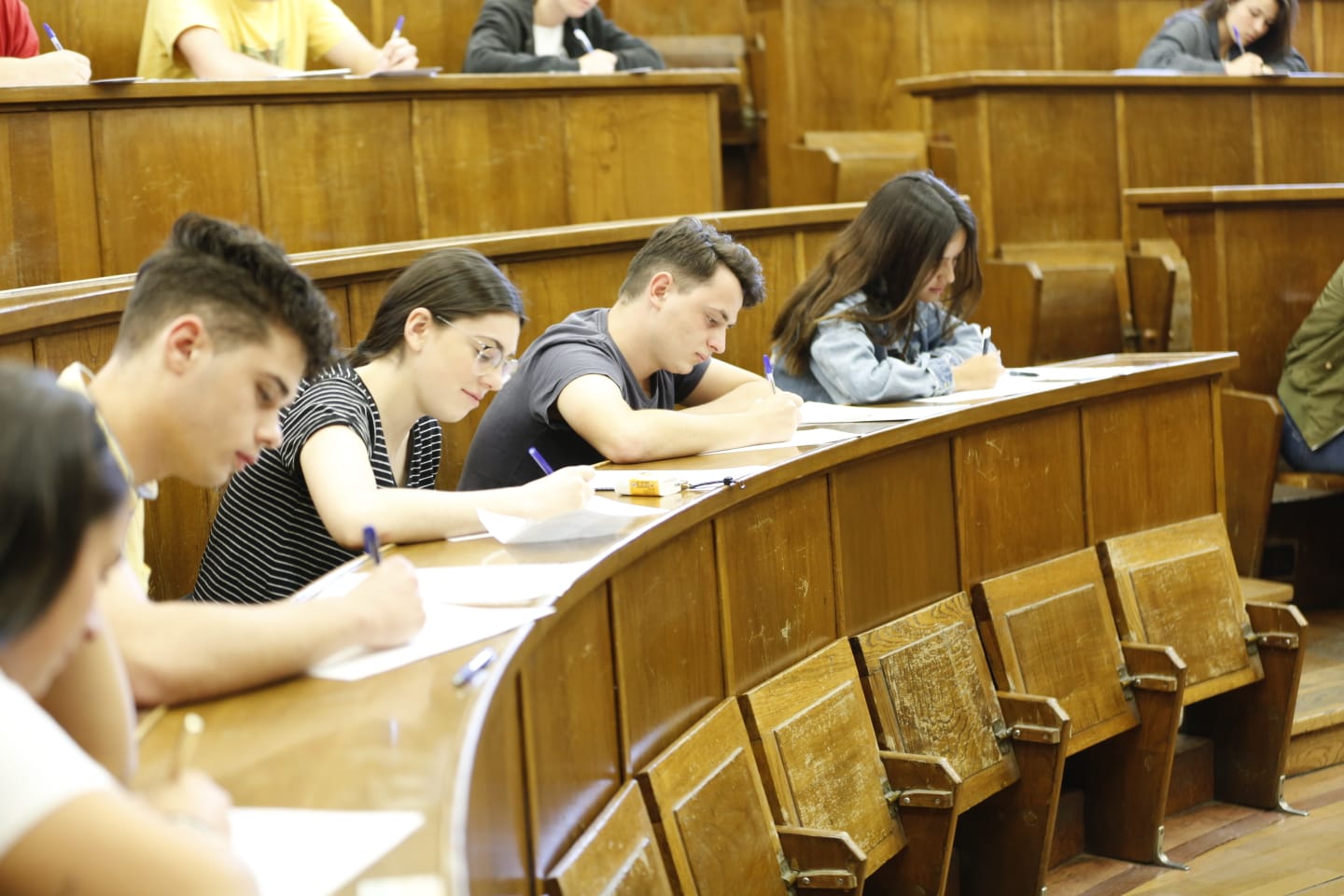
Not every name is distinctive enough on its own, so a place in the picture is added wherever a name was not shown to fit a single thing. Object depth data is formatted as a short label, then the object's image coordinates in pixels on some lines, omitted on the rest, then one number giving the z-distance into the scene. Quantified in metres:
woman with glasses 4.79
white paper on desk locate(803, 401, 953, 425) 5.70
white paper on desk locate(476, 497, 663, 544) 4.74
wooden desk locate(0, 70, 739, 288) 5.90
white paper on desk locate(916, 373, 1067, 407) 5.92
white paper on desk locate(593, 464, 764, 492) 5.11
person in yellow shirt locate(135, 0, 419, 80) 6.54
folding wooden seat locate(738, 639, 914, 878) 5.07
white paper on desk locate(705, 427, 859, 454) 5.44
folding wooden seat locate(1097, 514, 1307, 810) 6.04
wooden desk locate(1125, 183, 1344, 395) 7.13
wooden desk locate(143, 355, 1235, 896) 3.59
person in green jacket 6.97
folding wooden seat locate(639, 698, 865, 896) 4.74
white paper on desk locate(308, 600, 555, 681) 4.22
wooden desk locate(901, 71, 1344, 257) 7.59
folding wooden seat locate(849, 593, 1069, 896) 5.43
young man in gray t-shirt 5.34
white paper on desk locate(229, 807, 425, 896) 2.95
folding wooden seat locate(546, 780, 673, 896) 4.42
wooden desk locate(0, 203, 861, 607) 5.10
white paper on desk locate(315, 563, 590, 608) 4.44
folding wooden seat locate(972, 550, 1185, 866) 5.76
